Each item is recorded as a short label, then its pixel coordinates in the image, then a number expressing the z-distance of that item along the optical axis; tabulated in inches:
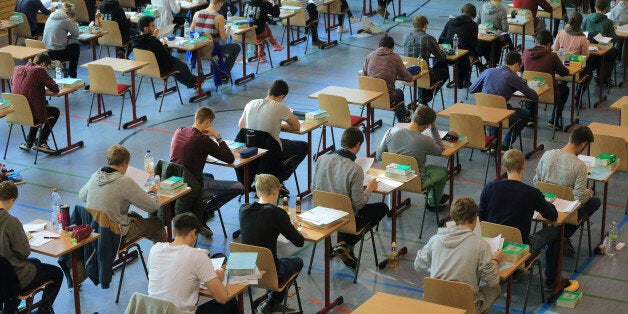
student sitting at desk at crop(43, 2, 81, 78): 569.6
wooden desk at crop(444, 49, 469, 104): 533.6
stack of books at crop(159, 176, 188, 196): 350.3
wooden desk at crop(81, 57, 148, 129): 512.4
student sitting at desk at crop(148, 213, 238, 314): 272.7
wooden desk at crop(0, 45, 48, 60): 541.6
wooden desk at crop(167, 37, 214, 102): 556.7
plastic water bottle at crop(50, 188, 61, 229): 326.3
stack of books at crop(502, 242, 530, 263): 300.5
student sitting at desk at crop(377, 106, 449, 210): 386.0
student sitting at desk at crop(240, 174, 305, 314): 304.3
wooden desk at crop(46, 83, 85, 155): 481.1
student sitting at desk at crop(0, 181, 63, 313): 299.0
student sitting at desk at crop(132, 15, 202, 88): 541.0
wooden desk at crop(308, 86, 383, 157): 456.7
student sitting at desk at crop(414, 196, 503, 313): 282.2
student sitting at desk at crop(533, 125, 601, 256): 352.2
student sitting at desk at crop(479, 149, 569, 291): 323.0
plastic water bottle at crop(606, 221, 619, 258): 372.2
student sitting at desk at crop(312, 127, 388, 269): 350.0
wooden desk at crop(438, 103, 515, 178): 427.5
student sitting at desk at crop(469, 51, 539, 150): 465.4
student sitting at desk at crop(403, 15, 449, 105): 522.2
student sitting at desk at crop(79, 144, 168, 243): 331.0
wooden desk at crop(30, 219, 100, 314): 307.1
